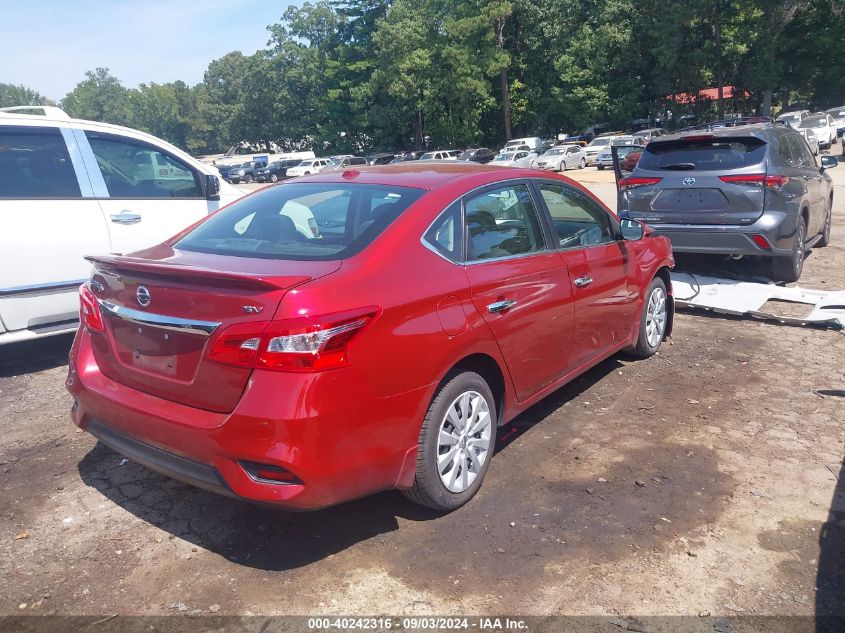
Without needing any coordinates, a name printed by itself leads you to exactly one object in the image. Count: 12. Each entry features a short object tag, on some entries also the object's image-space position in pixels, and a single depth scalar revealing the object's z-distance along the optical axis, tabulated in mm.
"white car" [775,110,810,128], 34125
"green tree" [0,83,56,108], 144125
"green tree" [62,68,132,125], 136375
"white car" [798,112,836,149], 32594
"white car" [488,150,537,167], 39881
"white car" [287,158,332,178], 48844
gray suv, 7266
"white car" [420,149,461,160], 43281
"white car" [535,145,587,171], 37231
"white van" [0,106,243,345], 5445
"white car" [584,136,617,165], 39762
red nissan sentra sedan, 2820
